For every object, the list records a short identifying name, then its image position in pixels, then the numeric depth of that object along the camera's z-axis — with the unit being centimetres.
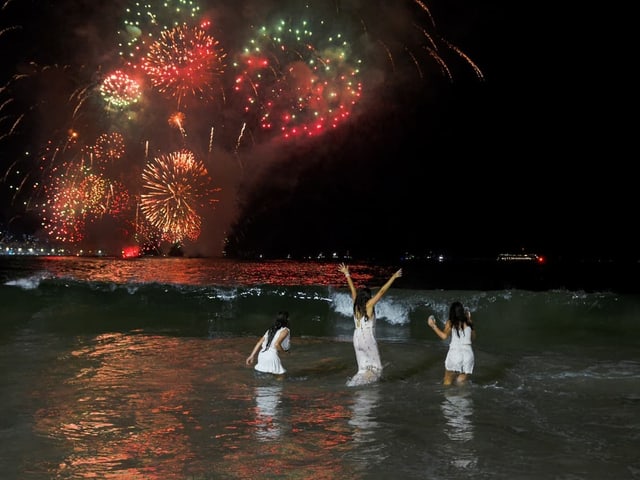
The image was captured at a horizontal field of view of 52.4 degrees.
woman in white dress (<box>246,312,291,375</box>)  1170
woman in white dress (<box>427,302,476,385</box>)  1077
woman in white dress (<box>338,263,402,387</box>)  1066
